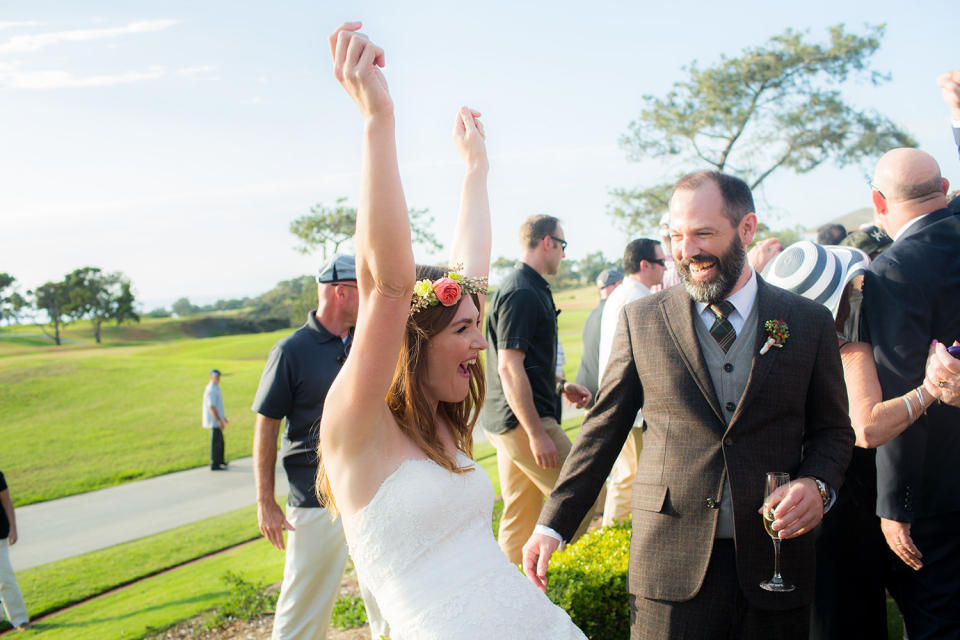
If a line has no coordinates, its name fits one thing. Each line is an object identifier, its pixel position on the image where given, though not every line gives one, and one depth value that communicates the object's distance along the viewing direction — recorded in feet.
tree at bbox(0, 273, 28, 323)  101.86
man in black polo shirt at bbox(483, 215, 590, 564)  17.57
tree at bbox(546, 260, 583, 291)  267.02
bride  5.78
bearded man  8.84
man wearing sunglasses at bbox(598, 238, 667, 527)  21.50
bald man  10.44
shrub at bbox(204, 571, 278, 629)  19.15
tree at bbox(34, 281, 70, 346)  116.16
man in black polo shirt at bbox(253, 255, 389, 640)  15.38
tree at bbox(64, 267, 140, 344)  123.65
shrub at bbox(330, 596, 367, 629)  17.90
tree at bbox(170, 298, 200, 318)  206.22
